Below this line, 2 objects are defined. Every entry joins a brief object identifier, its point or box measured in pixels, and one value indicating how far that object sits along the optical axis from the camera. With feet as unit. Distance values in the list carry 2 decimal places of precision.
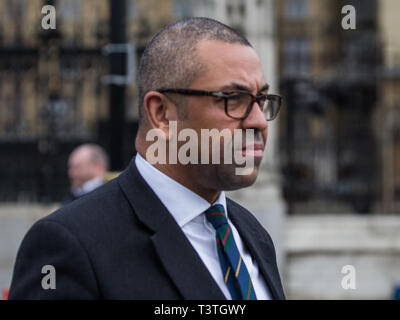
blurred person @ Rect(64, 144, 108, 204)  20.81
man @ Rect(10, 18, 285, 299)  7.11
